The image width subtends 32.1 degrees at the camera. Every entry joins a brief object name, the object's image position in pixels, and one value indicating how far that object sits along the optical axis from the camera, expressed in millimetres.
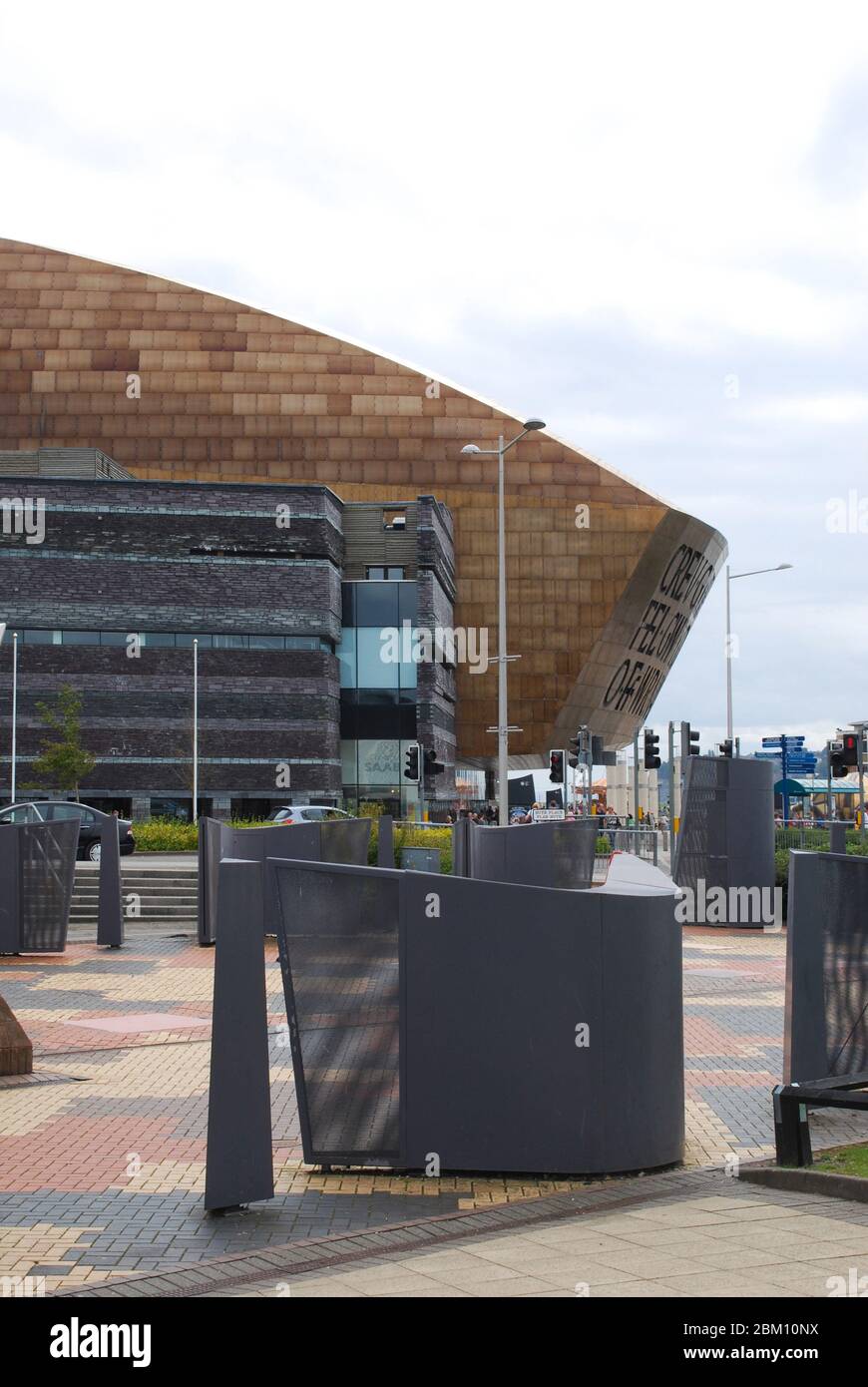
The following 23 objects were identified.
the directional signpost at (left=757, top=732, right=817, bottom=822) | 59219
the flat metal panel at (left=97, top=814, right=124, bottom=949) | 20297
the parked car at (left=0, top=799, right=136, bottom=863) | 30531
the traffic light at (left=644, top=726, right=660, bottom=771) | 34875
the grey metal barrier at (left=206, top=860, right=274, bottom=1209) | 6871
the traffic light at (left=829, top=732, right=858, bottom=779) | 31672
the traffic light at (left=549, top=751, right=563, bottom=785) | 41438
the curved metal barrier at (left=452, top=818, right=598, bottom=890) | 21547
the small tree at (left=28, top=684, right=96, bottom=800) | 55625
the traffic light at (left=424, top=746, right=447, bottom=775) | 37812
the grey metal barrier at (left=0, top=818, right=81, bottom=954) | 18078
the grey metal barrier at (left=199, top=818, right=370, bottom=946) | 20438
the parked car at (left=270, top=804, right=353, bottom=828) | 34281
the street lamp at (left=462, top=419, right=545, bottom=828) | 37397
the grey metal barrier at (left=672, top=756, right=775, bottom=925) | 23844
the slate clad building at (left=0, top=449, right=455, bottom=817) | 59625
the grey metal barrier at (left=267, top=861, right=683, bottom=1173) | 7492
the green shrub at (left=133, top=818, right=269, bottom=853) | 36906
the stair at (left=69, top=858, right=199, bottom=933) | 24688
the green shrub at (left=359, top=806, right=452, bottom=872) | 28703
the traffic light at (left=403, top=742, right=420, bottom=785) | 37259
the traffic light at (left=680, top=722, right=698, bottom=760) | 28109
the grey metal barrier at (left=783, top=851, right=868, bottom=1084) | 9078
